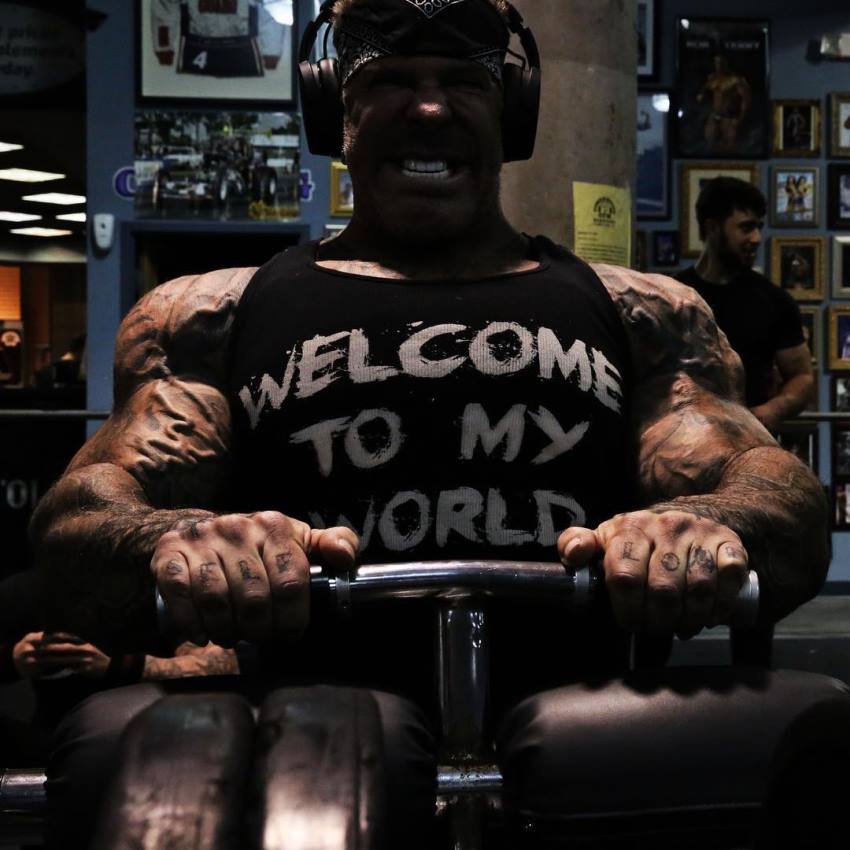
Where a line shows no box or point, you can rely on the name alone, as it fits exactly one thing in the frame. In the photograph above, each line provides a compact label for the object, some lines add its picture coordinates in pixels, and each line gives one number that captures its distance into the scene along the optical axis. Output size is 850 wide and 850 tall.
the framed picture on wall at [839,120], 5.21
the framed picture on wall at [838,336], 5.23
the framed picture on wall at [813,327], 5.21
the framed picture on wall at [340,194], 4.61
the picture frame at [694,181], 5.10
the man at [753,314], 3.44
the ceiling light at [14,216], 4.89
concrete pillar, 2.35
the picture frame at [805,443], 5.22
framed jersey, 4.56
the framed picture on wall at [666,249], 5.09
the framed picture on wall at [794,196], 5.19
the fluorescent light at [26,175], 4.85
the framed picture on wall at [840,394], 5.26
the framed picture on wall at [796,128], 5.21
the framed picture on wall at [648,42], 5.08
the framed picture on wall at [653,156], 5.08
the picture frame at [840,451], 5.27
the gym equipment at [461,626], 0.94
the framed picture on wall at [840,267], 5.22
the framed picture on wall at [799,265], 5.20
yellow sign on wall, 2.38
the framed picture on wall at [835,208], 5.24
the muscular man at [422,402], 1.31
